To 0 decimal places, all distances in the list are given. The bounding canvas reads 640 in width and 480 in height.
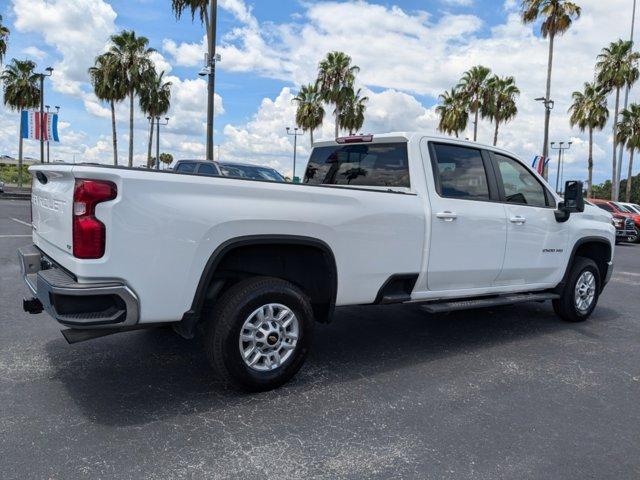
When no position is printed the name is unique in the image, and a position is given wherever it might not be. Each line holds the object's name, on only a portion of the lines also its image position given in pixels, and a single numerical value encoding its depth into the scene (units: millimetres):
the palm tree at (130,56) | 33625
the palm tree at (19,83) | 38500
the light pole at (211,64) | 15516
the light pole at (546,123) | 26438
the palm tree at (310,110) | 43594
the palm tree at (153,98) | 35156
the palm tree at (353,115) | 41750
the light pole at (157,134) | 45125
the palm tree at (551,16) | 29422
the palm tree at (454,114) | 42219
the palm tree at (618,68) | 33469
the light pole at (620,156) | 34125
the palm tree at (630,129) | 38906
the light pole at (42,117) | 28203
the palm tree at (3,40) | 32375
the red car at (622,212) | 19277
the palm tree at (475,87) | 40094
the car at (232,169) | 12312
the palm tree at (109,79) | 33438
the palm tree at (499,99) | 40000
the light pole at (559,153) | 55694
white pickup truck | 3002
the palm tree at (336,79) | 38500
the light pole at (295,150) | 47062
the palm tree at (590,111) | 36156
